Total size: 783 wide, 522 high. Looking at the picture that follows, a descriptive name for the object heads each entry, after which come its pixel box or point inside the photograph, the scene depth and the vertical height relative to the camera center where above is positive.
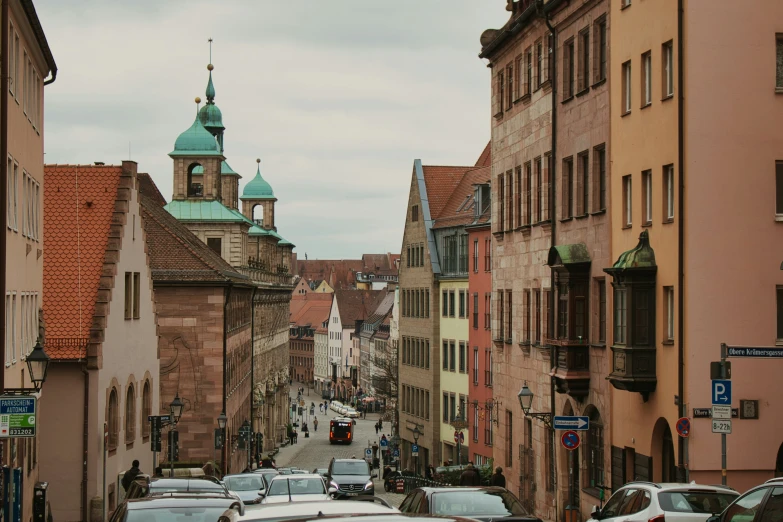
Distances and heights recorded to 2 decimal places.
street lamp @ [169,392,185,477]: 43.31 -3.44
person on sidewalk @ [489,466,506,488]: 38.56 -4.88
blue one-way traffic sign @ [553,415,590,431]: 28.69 -2.41
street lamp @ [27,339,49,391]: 25.48 -1.23
